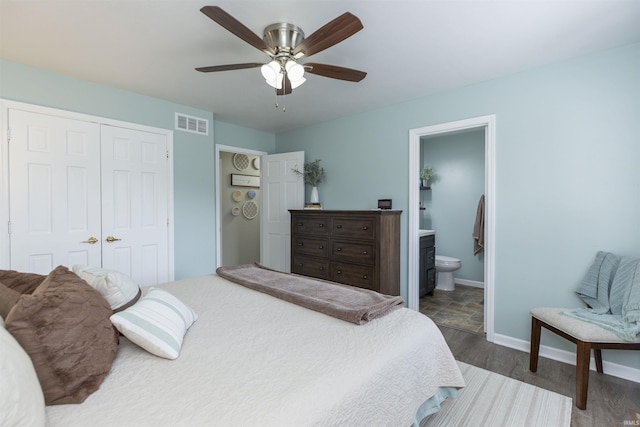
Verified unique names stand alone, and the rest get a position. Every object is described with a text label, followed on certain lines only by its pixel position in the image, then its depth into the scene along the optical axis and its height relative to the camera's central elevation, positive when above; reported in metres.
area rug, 1.77 -1.27
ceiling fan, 1.61 +0.97
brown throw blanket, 1.57 -0.55
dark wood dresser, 3.16 -0.45
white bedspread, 0.88 -0.60
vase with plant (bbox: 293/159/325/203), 4.22 +0.48
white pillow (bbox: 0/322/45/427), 0.69 -0.46
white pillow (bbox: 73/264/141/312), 1.41 -0.38
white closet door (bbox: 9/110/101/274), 2.59 +0.14
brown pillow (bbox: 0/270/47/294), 1.27 -0.33
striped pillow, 1.17 -0.50
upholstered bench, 1.88 -0.85
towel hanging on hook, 4.50 -0.27
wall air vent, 3.63 +1.05
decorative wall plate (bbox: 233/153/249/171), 5.43 +0.86
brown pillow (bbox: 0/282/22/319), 1.07 -0.34
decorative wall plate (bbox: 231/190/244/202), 5.42 +0.22
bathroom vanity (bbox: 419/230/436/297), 3.95 -0.76
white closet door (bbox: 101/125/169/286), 3.08 +0.04
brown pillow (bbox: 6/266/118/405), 0.91 -0.44
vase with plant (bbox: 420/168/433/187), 4.94 +0.57
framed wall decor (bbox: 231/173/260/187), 5.41 +0.51
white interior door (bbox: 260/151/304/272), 4.39 +0.07
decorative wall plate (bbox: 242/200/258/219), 5.64 -0.03
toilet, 4.41 -0.94
